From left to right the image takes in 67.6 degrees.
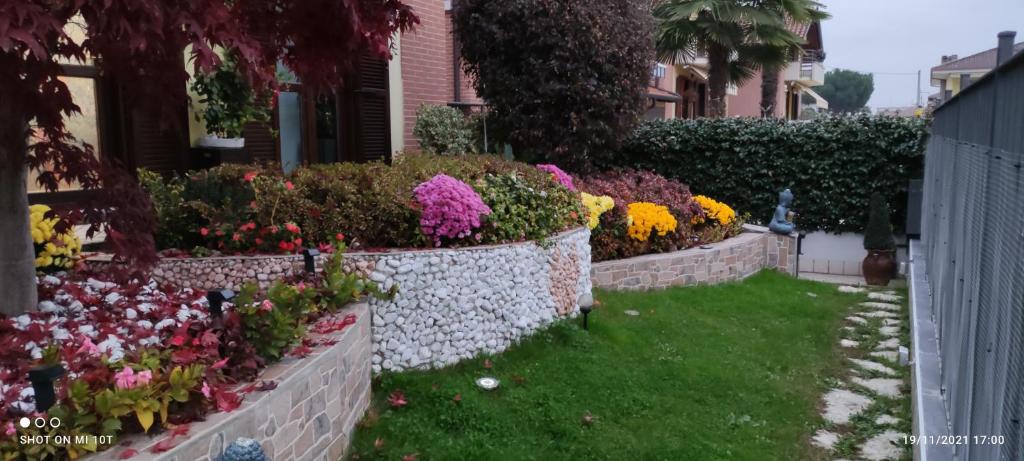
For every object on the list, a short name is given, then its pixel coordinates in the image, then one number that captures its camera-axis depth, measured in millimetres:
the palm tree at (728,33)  15539
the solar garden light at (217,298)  3895
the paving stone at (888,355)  7281
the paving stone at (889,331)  8281
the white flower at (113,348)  3814
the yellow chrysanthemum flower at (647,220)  9602
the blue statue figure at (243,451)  3014
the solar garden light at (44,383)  2762
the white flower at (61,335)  4031
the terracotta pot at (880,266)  11781
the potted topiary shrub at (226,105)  7141
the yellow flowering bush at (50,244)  5301
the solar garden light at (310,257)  5277
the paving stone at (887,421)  5604
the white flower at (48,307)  4450
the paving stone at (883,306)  9734
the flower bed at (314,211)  5832
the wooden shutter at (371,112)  10219
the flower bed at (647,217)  9352
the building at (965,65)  17877
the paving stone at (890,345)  7740
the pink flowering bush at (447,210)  5934
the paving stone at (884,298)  10266
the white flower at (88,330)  4148
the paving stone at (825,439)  5238
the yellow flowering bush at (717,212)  11461
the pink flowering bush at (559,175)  8359
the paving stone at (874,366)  6922
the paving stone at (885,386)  6293
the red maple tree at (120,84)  3902
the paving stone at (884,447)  5062
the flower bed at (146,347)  2928
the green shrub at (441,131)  10844
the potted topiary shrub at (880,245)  11734
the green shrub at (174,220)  5953
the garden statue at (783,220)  11672
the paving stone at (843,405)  5770
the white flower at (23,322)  4089
